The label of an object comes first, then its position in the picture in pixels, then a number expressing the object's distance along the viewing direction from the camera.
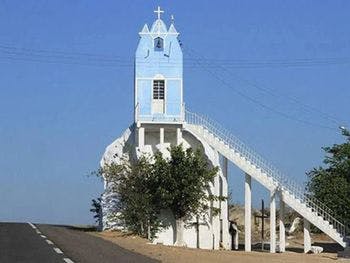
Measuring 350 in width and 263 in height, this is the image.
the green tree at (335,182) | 51.09
